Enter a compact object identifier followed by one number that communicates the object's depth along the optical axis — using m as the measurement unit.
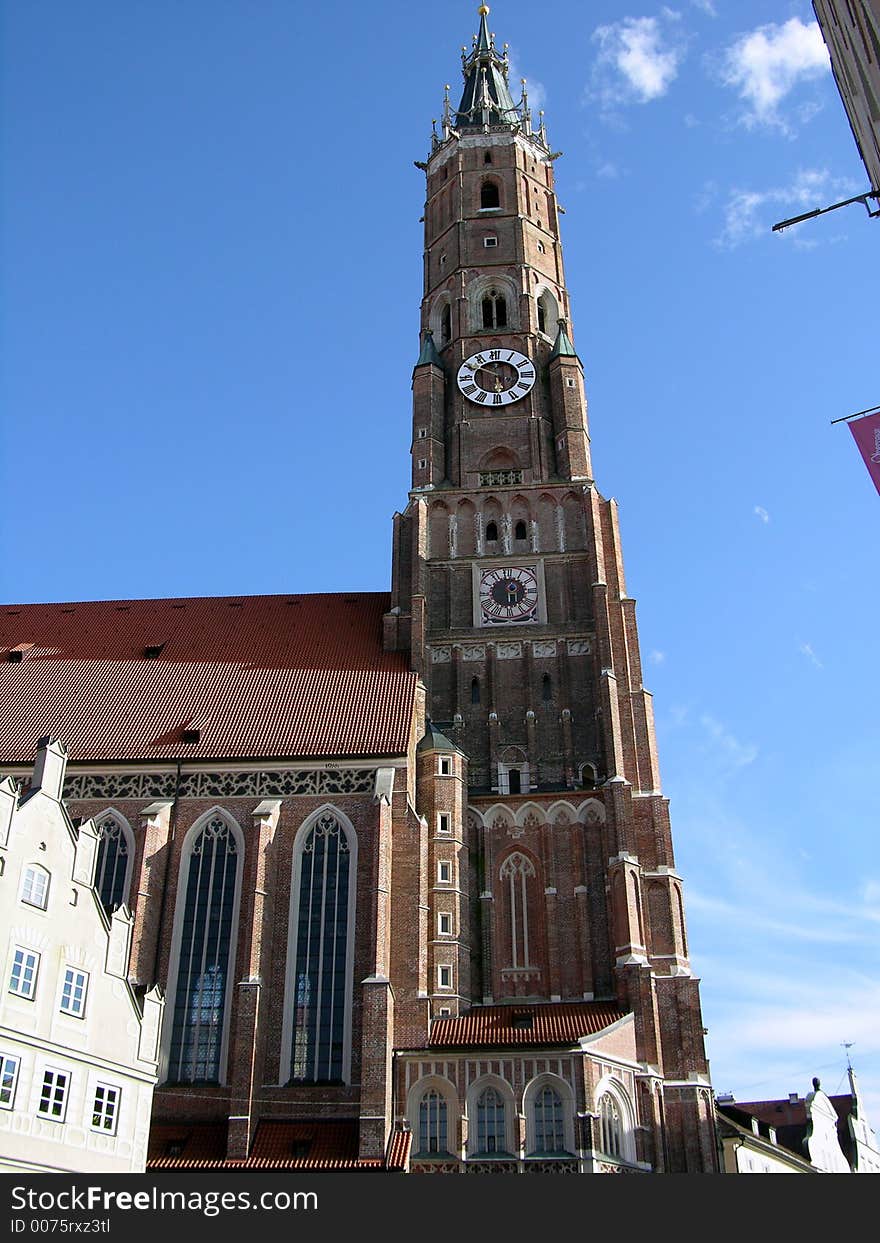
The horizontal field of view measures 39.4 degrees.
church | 33.59
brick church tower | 36.72
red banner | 17.02
